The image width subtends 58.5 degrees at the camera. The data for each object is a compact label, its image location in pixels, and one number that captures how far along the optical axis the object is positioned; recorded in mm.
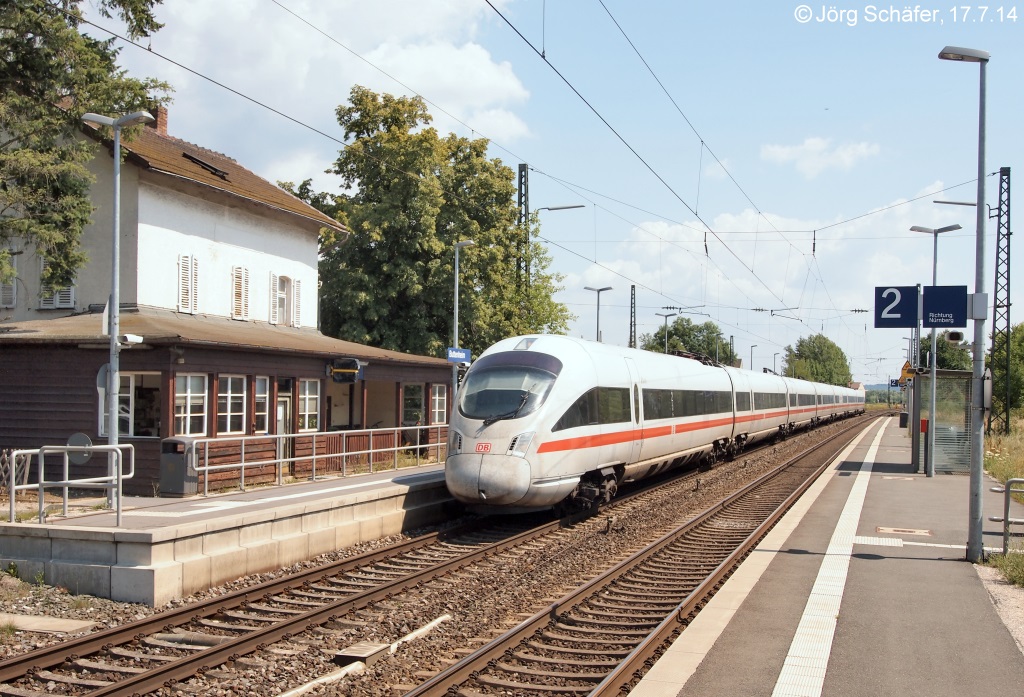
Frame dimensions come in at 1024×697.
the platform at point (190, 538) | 9773
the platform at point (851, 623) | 6602
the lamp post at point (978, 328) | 11453
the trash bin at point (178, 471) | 15016
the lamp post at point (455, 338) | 25078
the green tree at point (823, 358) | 135175
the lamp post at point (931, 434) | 22362
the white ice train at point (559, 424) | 13484
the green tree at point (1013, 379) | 36125
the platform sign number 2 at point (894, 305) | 21406
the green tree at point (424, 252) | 33688
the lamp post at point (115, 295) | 14814
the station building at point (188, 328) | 17969
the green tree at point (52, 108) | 17094
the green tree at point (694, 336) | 118875
